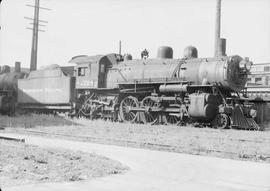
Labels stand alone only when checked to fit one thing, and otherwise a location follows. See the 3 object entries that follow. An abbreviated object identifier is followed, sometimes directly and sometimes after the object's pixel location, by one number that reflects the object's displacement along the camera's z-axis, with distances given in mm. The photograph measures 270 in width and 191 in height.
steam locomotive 18109
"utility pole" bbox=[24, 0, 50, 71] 40562
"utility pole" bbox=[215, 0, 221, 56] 31188
